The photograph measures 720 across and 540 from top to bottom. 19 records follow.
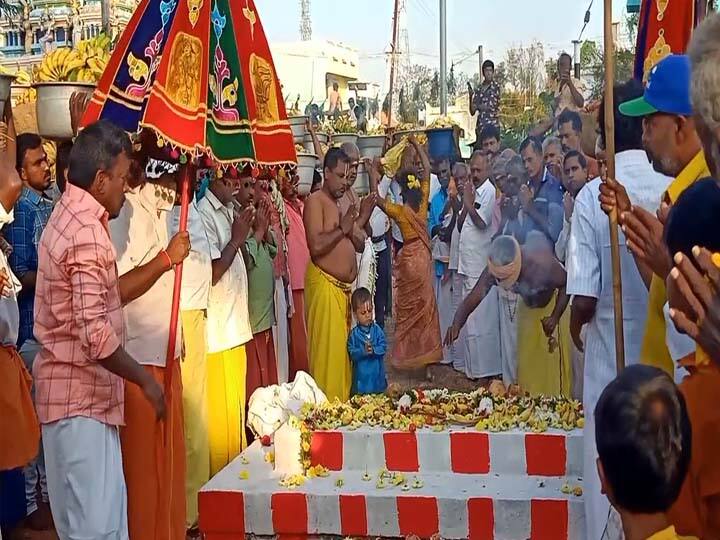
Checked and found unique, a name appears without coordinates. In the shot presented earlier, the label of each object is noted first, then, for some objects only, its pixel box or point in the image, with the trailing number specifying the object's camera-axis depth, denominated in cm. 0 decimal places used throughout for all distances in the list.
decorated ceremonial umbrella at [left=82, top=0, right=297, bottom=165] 381
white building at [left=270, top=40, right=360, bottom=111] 3606
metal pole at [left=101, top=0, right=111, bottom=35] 1273
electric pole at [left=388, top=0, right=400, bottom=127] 979
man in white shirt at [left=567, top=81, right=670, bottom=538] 347
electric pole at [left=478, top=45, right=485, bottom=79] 1527
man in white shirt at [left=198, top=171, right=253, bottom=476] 529
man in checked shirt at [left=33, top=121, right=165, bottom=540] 323
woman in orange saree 842
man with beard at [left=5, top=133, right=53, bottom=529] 505
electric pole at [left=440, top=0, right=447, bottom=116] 1290
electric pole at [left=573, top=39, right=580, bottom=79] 1077
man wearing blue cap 255
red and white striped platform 380
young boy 664
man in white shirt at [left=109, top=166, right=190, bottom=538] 376
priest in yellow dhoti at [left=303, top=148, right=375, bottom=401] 637
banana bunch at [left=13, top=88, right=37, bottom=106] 1001
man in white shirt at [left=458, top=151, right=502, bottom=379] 796
